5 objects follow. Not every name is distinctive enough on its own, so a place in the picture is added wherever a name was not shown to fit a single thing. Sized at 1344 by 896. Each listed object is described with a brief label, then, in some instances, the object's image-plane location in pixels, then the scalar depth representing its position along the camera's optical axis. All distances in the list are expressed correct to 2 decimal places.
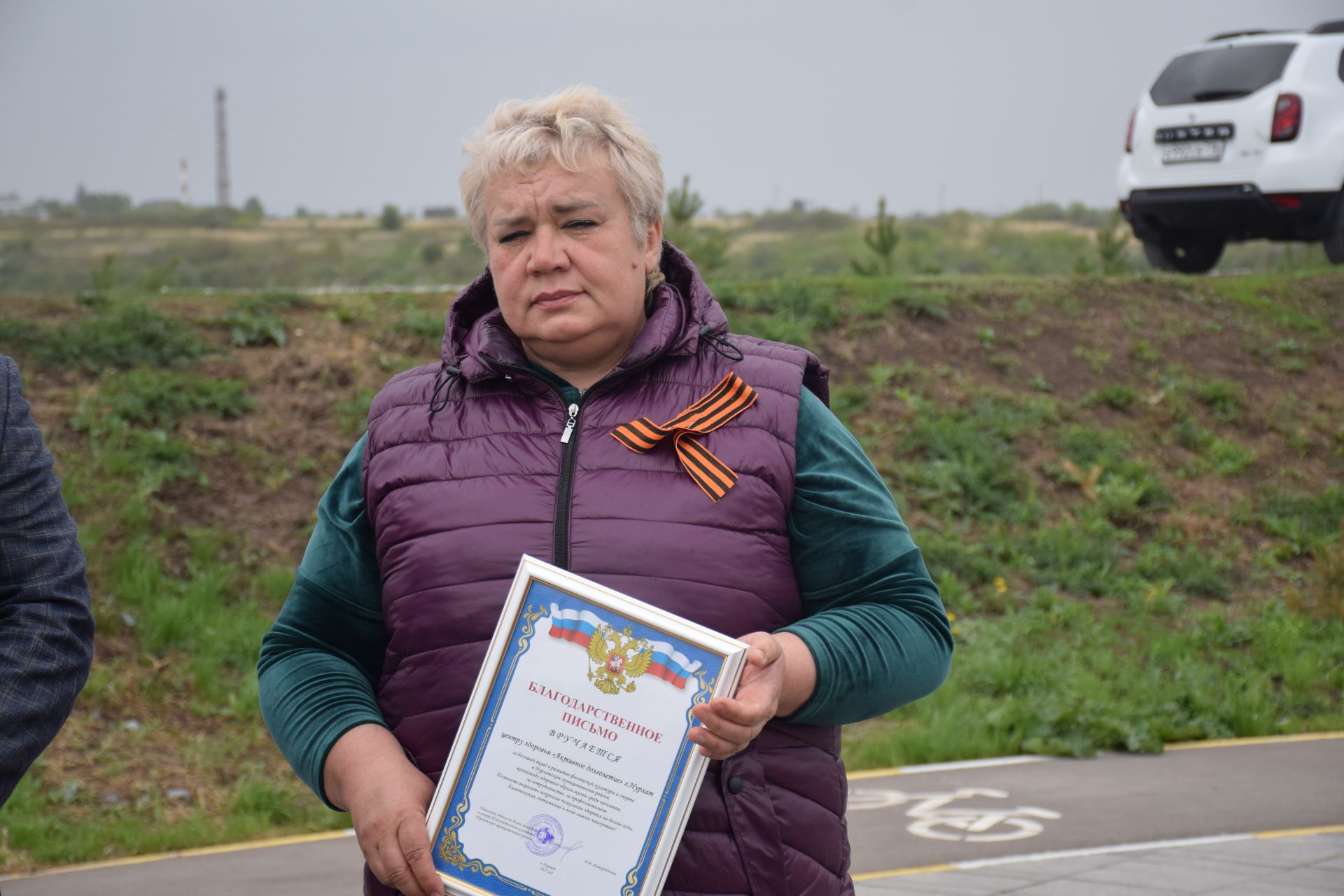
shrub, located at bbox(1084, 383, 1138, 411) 10.88
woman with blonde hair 2.26
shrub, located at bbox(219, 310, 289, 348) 9.62
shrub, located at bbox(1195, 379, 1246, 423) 11.04
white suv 12.68
